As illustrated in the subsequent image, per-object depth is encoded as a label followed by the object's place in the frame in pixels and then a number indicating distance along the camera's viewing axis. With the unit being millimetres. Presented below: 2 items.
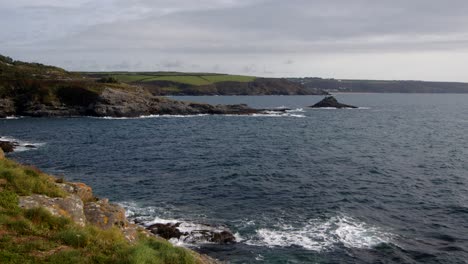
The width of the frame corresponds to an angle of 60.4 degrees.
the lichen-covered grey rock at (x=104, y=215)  18500
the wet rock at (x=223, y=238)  26297
